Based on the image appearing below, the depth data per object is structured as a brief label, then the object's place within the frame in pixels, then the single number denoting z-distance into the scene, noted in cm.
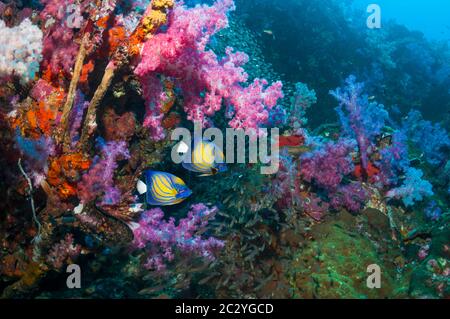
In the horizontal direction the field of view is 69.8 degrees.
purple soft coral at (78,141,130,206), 316
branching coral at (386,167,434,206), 468
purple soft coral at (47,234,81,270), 309
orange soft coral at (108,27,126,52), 354
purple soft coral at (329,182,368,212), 425
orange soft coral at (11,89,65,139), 324
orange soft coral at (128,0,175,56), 326
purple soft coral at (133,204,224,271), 350
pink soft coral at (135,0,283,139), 347
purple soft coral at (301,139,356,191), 430
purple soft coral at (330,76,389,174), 478
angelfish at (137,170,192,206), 306
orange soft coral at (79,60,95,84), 346
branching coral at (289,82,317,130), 534
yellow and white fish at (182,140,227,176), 306
